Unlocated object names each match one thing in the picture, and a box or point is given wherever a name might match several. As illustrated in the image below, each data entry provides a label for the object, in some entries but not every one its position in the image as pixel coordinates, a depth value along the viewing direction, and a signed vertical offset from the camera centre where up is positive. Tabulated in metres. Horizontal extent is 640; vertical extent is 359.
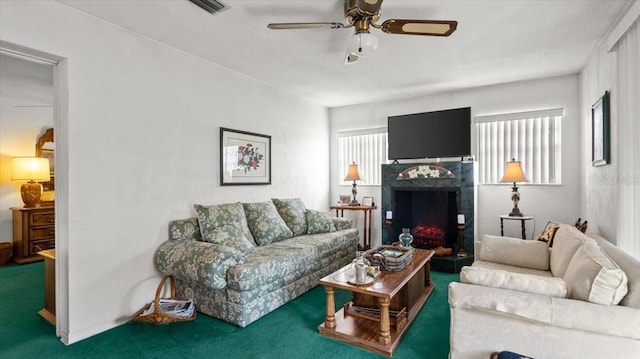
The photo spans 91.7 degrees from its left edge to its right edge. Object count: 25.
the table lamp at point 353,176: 5.15 +0.03
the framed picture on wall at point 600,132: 2.77 +0.43
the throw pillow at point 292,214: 4.06 -0.49
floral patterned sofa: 2.59 -0.75
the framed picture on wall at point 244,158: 3.73 +0.27
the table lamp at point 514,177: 3.89 +0.00
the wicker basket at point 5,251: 4.40 -1.03
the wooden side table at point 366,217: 4.95 -0.68
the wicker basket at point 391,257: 2.66 -0.72
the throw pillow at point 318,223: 4.18 -0.61
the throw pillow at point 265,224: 3.60 -0.55
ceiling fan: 2.03 +1.03
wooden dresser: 4.54 -0.79
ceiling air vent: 2.29 +1.31
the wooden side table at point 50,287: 2.67 -0.94
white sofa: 1.52 -0.69
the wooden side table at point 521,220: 3.90 -0.56
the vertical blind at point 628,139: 2.21 +0.28
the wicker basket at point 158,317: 2.64 -1.19
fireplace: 4.25 -0.36
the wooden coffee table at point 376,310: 2.23 -1.12
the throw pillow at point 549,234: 3.02 -0.58
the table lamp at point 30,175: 4.59 +0.07
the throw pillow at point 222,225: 3.05 -0.48
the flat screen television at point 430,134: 4.38 +0.64
